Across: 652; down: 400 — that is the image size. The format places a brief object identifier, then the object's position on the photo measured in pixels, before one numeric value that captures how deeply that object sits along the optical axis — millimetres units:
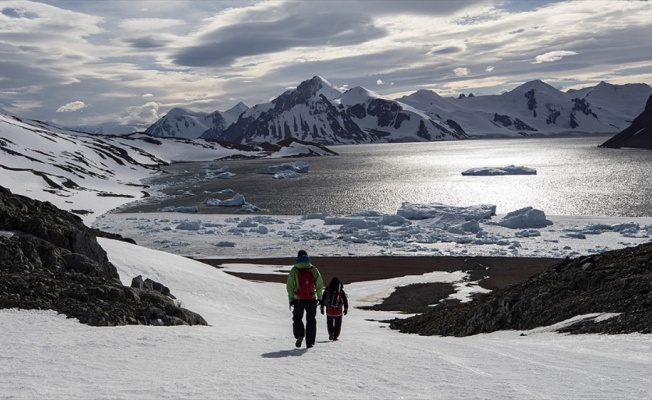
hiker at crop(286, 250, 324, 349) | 12570
